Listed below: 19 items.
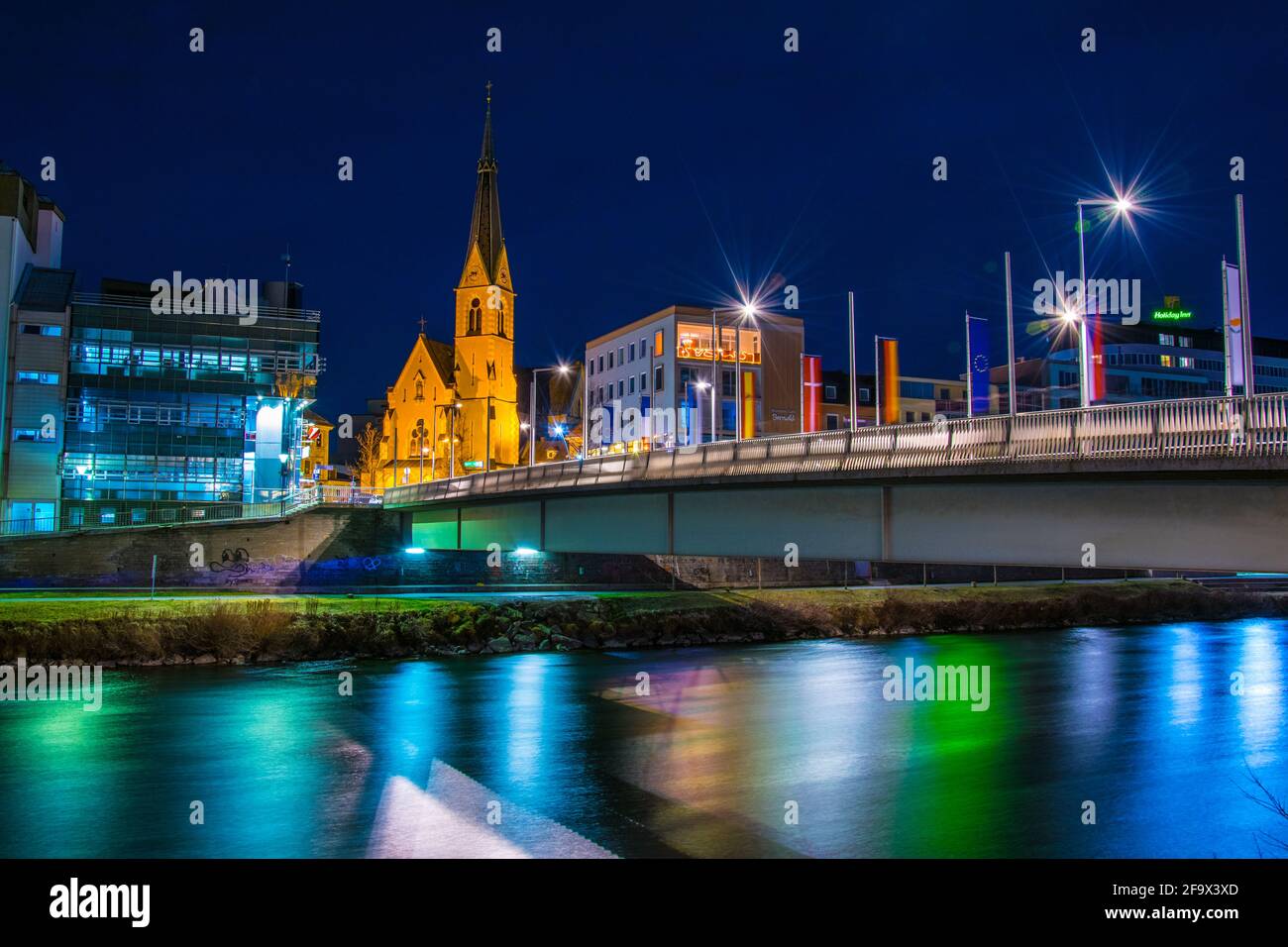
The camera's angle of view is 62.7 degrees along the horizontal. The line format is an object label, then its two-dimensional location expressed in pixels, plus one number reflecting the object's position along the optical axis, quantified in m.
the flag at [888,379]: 39.34
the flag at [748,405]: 54.90
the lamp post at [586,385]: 107.94
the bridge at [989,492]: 19.59
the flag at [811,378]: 42.84
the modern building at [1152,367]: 101.81
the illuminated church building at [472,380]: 133.50
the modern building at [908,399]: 106.56
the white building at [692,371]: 93.75
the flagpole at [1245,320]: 21.59
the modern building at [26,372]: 71.50
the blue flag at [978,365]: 32.44
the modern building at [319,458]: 125.56
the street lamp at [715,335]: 45.28
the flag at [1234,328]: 21.92
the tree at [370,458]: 138.38
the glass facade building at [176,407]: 74.12
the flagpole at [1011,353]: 28.35
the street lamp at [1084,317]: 26.17
